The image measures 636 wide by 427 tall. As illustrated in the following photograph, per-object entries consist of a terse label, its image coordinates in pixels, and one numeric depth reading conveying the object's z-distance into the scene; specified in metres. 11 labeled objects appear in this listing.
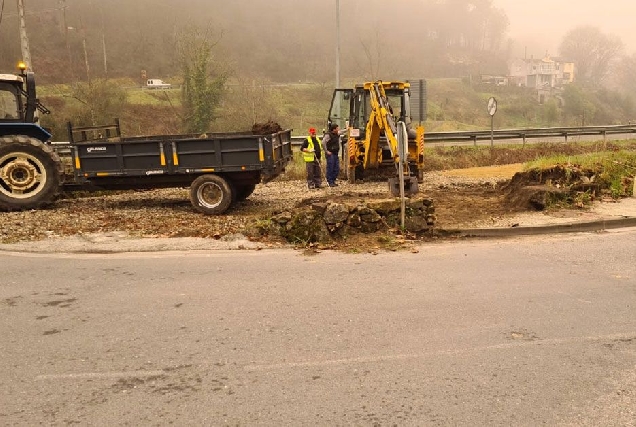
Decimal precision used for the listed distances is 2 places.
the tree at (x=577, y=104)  64.94
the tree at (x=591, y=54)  119.69
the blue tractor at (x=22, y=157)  11.36
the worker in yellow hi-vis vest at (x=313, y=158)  14.85
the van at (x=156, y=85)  51.10
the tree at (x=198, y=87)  33.82
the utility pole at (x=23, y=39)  17.62
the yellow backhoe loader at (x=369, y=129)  15.67
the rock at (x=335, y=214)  9.05
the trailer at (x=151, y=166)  11.16
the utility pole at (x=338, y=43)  23.56
